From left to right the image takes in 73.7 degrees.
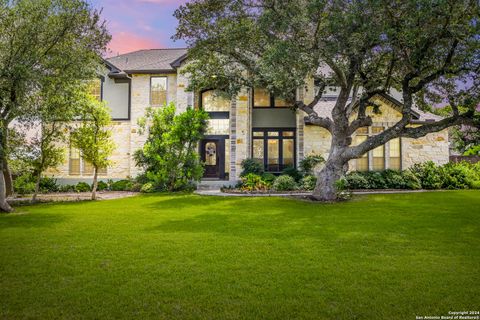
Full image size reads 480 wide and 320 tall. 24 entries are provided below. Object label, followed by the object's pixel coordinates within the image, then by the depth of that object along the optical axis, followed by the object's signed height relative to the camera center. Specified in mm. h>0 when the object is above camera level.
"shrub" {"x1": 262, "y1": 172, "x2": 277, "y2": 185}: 18183 -738
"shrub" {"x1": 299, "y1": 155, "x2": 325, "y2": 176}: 18906 +121
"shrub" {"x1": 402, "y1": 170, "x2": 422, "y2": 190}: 16922 -863
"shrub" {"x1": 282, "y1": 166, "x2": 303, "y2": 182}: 18578 -463
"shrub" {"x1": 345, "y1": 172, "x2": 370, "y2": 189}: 17047 -960
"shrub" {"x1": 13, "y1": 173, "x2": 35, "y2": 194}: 15677 -1029
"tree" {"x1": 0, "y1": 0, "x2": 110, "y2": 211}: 11188 +4301
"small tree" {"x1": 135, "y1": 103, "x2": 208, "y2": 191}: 17547 +1017
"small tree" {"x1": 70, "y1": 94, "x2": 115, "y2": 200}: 14672 +1393
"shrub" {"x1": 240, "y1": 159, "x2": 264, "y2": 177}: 19125 -112
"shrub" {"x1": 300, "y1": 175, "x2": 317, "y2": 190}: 17266 -933
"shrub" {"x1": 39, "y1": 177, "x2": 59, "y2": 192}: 19453 -1202
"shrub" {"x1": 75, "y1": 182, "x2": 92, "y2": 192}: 19453 -1321
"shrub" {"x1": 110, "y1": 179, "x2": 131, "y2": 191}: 20031 -1238
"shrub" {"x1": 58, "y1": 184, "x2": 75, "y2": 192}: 19592 -1387
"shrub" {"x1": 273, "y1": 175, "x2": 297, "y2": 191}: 17031 -1011
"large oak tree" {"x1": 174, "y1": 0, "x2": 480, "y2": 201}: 10742 +4364
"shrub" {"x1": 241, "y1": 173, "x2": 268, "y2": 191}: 17203 -982
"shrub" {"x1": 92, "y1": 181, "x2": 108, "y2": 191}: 20078 -1295
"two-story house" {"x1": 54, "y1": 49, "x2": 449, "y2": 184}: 19906 +2322
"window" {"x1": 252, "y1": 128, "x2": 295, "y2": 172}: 20828 +1151
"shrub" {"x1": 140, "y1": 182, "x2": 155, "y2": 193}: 18062 -1283
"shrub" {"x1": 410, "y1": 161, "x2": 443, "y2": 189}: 17188 -505
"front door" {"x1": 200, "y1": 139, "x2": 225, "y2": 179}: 21500 +618
